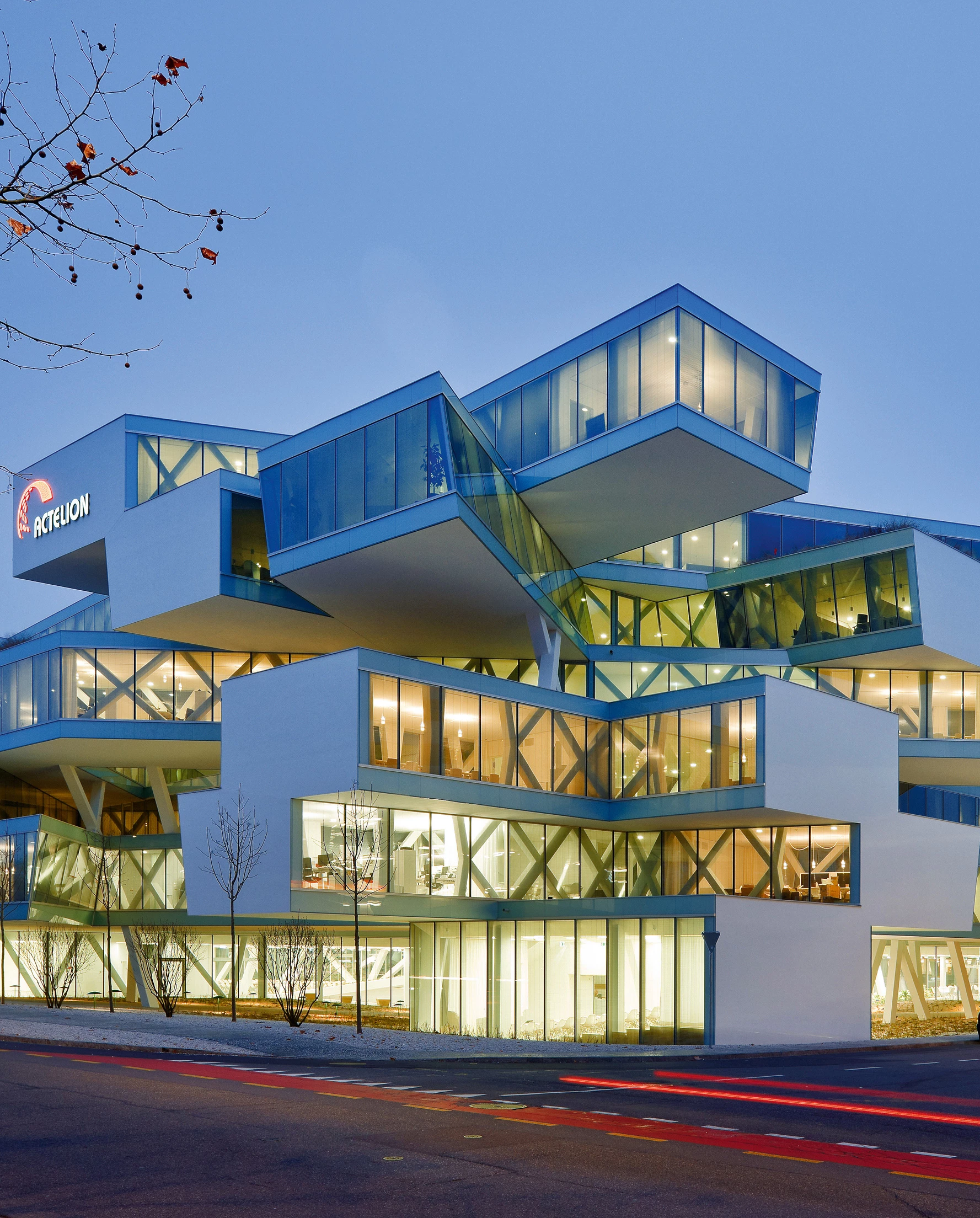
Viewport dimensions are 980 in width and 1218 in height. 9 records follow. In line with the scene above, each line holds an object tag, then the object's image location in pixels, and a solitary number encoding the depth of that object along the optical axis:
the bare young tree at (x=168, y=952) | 44.56
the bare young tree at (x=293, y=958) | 31.33
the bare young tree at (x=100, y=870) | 51.25
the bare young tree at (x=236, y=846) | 34.69
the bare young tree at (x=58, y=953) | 43.91
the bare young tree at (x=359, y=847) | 33.38
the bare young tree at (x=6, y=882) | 45.28
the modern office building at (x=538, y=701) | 34.16
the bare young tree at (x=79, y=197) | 6.16
